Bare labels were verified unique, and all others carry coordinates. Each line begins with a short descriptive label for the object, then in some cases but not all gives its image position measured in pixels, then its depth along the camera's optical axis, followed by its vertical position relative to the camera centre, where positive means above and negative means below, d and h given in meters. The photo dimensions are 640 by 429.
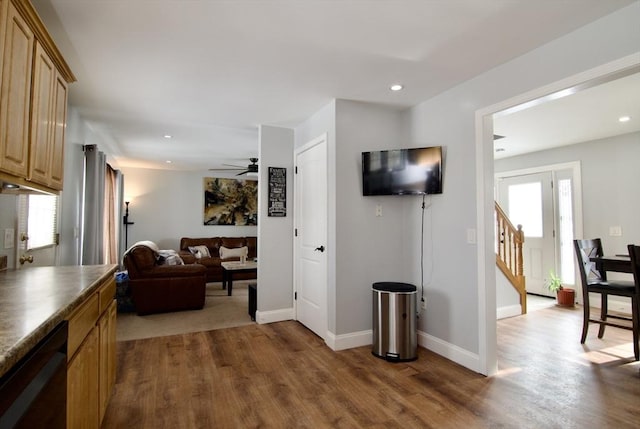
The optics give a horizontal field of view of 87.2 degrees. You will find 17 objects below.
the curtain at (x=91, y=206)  4.00 +0.23
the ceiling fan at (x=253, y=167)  5.72 +1.00
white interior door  3.48 -0.12
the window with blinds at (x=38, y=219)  2.56 +0.05
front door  5.41 +0.09
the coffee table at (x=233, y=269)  5.45 -0.71
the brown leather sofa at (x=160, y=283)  4.23 -0.76
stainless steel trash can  2.90 -0.88
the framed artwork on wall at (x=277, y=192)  4.11 +0.40
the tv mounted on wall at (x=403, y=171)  3.03 +0.50
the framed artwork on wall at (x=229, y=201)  7.93 +0.56
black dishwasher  0.80 -0.45
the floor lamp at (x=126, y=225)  7.13 -0.01
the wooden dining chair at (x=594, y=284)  3.20 -0.58
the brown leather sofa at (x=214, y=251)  6.45 -0.56
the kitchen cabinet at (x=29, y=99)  1.44 +0.63
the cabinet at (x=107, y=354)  1.84 -0.77
